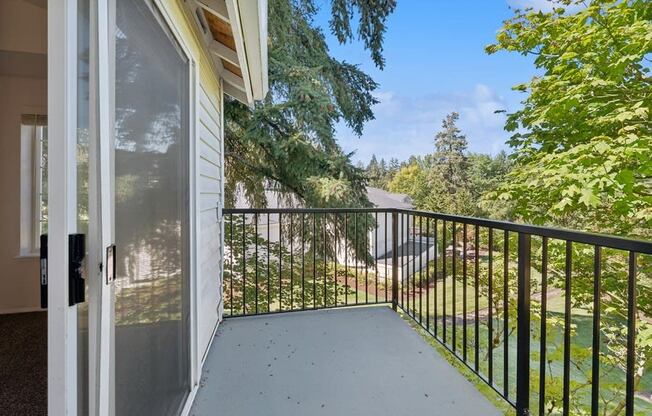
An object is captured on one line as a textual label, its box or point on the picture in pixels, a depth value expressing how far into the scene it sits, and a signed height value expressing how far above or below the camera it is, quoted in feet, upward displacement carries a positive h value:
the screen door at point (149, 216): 3.29 -0.15
